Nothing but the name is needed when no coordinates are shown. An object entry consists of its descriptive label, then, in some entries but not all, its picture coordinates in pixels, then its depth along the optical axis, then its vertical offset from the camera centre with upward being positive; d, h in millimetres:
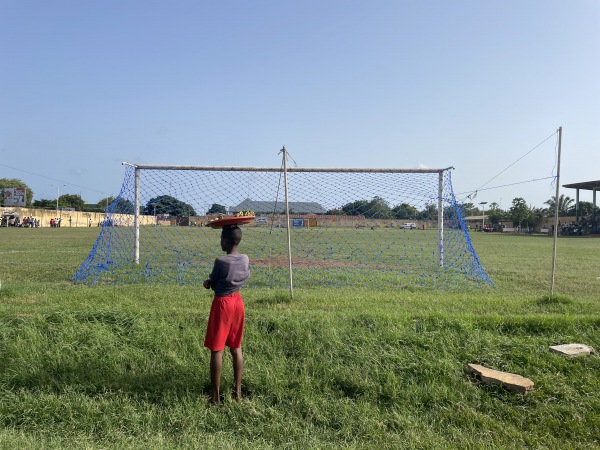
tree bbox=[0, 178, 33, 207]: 76062 +4899
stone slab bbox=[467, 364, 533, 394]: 3752 -1453
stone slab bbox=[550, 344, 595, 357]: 4352 -1336
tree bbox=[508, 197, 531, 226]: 69312 +1608
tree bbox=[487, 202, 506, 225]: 82081 +972
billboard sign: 63156 +2250
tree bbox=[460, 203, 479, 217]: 113062 +2506
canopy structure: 49138 +4542
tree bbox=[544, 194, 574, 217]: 70125 +3208
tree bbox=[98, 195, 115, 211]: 92450 +2379
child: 3588 -830
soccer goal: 9461 -800
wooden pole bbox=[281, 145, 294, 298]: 6795 +607
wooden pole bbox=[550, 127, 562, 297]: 6786 +726
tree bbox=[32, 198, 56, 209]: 83688 +1694
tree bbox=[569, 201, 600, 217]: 62538 +2394
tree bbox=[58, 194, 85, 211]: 86375 +2416
